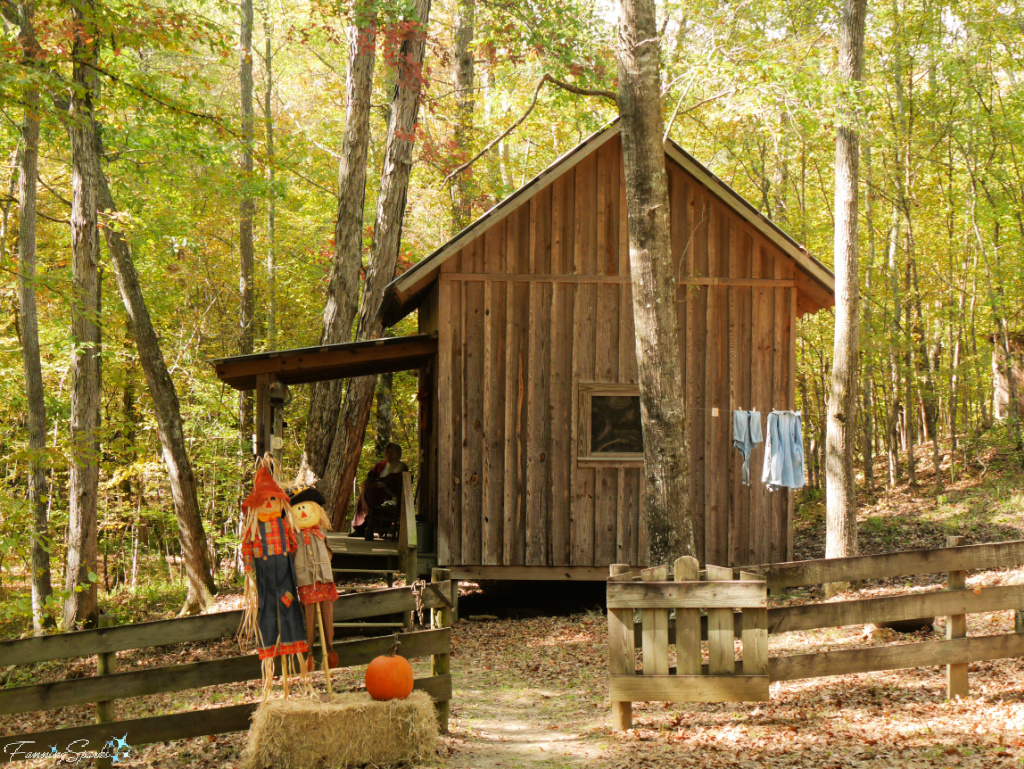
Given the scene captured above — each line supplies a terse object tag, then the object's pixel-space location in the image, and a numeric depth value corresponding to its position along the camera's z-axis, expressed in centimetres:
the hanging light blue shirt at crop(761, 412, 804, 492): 1135
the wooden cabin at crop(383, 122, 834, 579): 1133
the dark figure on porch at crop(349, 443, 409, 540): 1212
